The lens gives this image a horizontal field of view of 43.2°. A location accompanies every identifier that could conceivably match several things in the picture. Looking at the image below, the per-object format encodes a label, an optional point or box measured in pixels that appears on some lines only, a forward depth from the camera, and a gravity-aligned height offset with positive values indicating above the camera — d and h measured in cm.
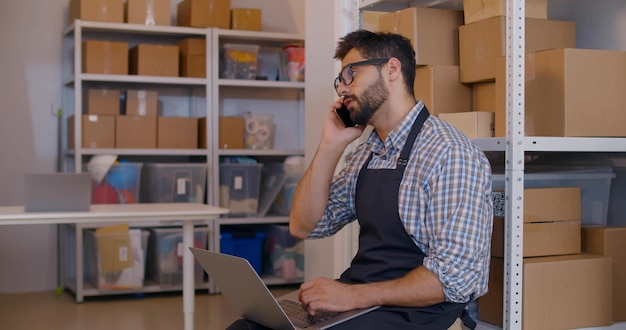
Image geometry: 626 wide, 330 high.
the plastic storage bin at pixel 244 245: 554 -60
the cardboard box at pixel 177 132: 538 +19
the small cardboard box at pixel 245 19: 564 +101
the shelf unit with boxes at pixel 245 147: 554 +9
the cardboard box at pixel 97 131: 522 +19
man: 199 -11
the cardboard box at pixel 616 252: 263 -31
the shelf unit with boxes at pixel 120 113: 521 +32
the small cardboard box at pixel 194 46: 547 +79
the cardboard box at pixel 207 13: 547 +102
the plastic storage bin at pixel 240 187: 559 -20
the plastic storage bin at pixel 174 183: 539 -16
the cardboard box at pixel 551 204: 248 -14
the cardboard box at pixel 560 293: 239 -42
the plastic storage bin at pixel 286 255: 558 -68
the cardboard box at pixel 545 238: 250 -25
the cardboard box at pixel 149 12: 535 +101
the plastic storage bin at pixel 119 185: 519 -17
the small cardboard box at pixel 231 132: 554 +19
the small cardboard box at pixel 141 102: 538 +39
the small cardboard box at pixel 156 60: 535 +68
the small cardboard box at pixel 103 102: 532 +39
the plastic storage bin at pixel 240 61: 564 +71
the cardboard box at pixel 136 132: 528 +18
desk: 338 -25
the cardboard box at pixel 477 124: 254 +11
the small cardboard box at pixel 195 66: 548 +65
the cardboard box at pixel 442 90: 278 +25
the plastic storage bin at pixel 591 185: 281 -9
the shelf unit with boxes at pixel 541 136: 229 +7
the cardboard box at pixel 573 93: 245 +21
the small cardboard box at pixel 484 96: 270 +22
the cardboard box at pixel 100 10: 521 +99
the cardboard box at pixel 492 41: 263 +41
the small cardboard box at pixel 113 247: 511 -57
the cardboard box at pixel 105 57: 522 +68
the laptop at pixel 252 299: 195 -36
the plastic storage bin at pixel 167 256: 530 -65
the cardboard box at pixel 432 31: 279 +46
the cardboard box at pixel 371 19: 324 +58
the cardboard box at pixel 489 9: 265 +51
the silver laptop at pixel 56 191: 344 -14
